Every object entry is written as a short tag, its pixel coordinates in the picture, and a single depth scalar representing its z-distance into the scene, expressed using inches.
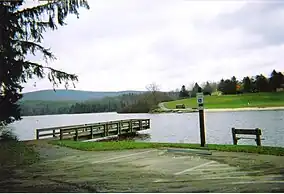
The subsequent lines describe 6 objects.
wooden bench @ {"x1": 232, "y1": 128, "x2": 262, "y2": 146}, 450.4
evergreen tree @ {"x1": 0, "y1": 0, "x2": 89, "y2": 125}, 346.6
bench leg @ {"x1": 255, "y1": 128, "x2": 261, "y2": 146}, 448.8
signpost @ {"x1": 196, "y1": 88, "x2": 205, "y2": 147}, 360.2
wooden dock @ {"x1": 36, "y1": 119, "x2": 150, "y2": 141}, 700.7
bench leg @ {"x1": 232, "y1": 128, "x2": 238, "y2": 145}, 485.9
